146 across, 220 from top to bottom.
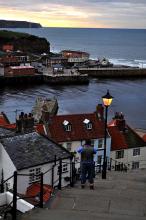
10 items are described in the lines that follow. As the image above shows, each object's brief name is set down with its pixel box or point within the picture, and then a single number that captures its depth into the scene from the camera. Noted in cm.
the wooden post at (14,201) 806
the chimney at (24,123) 3164
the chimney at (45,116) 3516
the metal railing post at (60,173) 1066
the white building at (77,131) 3456
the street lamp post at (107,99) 1464
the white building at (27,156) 2270
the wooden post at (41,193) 901
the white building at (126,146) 3544
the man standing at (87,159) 1152
